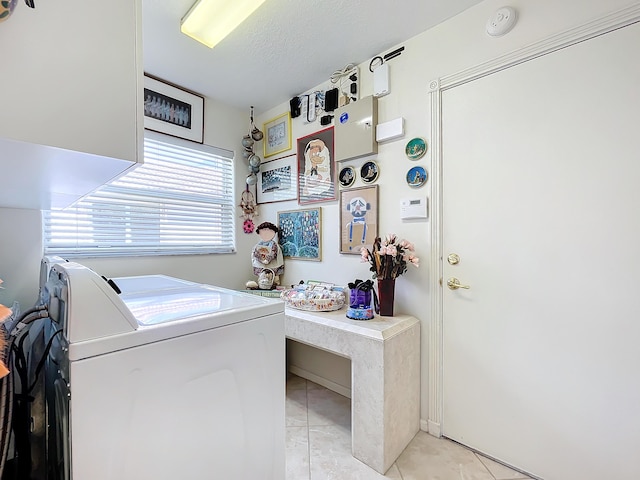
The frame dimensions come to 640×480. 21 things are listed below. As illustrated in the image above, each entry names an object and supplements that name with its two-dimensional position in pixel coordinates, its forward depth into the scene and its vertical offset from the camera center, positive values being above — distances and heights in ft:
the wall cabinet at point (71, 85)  1.48 +0.92
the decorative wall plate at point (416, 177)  5.66 +1.30
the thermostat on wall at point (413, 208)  5.65 +0.66
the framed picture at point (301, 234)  7.59 +0.19
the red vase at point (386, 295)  5.72 -1.14
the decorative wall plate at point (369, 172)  6.36 +1.57
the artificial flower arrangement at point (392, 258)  5.51 -0.37
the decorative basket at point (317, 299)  6.22 -1.34
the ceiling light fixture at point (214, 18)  4.54 +3.88
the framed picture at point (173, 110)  6.96 +3.45
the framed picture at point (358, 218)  6.45 +0.52
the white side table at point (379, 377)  4.76 -2.48
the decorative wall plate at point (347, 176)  6.81 +1.58
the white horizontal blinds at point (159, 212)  6.17 +0.75
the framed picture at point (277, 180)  8.19 +1.87
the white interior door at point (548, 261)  3.93 -0.36
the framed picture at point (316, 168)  7.21 +1.94
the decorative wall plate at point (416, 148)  5.65 +1.88
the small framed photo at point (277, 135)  8.27 +3.25
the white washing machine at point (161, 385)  1.95 -1.21
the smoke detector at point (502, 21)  4.58 +3.64
